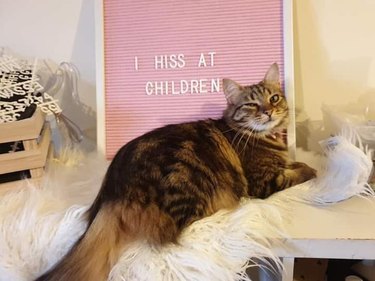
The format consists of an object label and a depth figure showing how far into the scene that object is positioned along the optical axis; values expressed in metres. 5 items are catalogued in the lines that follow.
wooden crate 0.80
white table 0.65
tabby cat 0.67
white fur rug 0.64
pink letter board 0.91
